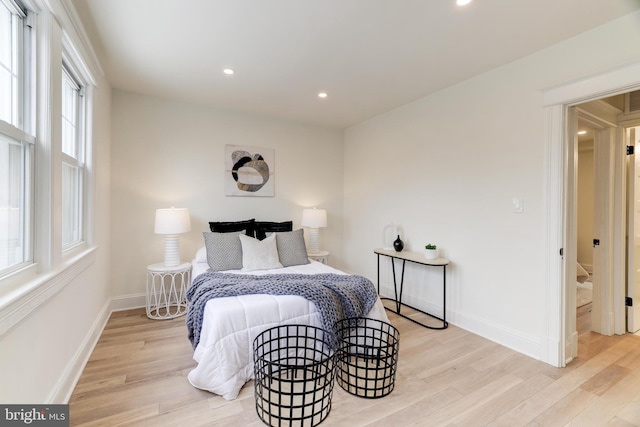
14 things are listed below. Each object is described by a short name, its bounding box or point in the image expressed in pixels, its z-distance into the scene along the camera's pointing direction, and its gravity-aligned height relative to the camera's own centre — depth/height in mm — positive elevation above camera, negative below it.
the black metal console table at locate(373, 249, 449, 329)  3016 -506
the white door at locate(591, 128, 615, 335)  2789 -119
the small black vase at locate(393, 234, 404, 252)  3533 -384
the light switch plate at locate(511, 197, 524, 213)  2508 +79
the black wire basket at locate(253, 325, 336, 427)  1606 -1010
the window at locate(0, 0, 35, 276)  1341 +337
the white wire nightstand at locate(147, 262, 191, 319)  3199 -933
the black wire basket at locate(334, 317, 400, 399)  1813 -1076
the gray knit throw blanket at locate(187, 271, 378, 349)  2195 -620
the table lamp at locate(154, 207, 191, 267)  3184 -175
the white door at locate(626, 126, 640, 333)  2848 -204
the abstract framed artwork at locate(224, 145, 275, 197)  3955 +566
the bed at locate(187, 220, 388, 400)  1922 -731
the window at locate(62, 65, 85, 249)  2185 +393
